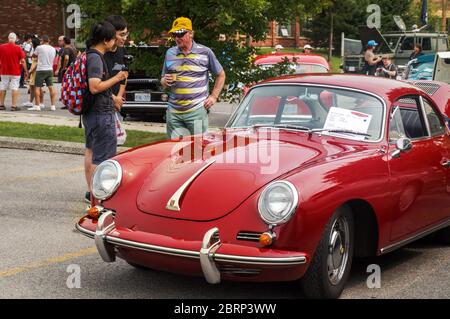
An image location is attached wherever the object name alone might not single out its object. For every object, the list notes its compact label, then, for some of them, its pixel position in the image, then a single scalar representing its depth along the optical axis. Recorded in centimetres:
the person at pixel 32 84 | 1969
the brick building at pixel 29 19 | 4409
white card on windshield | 632
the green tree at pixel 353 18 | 4444
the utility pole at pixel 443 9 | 4461
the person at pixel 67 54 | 2128
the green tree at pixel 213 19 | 1141
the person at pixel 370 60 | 2191
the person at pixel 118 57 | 812
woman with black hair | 755
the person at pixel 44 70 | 1923
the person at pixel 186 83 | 838
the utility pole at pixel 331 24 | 4042
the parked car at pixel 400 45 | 2870
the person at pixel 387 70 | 2142
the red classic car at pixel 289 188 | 505
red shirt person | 1925
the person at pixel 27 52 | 2841
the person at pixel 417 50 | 2486
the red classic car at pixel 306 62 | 1571
